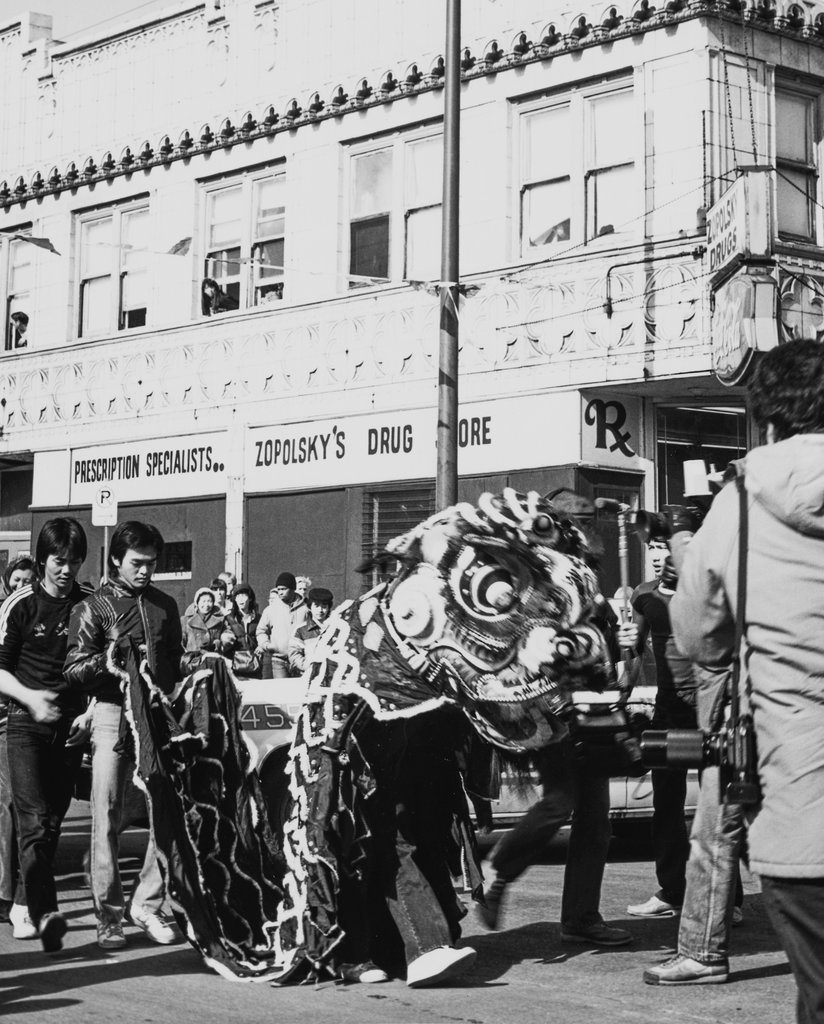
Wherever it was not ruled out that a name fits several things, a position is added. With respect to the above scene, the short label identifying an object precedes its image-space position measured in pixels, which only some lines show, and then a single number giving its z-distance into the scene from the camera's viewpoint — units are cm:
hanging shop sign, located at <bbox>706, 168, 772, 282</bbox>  1551
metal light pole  1488
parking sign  1784
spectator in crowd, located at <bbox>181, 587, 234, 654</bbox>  1530
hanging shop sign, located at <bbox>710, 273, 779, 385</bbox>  1600
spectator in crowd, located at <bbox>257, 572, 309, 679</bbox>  1655
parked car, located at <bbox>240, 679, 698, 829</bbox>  916
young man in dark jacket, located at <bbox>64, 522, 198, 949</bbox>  757
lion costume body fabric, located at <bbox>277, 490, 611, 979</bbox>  626
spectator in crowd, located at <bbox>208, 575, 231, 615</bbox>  1597
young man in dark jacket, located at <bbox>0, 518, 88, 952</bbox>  740
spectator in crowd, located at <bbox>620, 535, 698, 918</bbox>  752
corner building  1783
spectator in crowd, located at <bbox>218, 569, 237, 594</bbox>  1798
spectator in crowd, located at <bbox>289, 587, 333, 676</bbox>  1642
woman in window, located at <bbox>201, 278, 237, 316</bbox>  2242
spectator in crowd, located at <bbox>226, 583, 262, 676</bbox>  1616
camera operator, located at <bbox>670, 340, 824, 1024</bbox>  341
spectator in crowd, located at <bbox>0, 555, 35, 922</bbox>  812
